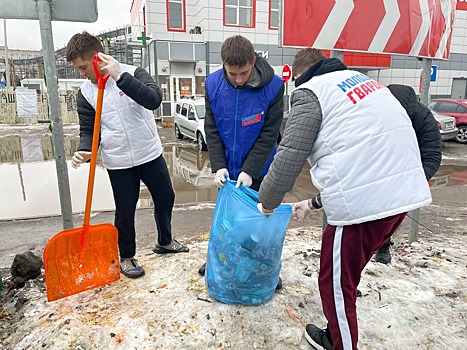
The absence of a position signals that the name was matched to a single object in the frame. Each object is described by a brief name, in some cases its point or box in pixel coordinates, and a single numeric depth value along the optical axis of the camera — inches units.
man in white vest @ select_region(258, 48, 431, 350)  64.8
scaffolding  990.2
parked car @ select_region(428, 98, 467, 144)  474.3
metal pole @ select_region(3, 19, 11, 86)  1021.0
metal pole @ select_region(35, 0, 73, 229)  93.8
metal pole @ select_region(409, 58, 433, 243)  138.6
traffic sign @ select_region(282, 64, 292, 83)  565.7
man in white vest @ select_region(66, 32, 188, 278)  97.5
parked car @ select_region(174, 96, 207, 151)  439.5
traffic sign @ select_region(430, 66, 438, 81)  403.8
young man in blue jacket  95.3
